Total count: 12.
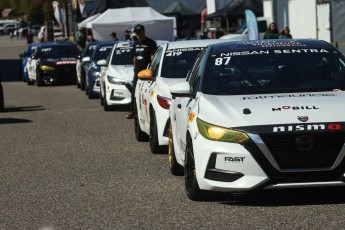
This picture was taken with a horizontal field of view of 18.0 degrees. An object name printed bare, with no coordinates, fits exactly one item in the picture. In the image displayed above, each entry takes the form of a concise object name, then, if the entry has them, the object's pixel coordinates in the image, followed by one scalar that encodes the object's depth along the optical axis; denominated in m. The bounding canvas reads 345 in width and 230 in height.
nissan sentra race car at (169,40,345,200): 8.33
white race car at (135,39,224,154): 12.58
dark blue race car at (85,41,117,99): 26.45
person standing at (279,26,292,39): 28.80
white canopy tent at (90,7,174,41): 44.28
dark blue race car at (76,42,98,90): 29.83
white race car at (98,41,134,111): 21.19
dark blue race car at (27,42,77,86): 34.62
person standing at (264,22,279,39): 28.82
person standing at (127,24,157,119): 18.38
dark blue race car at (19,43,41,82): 38.25
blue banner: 29.30
